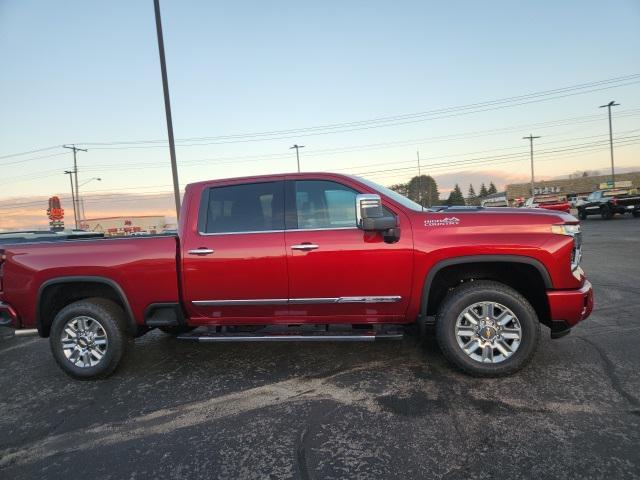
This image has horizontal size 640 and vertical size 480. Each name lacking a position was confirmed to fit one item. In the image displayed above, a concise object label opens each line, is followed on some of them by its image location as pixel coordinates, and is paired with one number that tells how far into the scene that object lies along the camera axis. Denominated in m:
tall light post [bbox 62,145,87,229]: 52.89
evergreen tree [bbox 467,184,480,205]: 133.29
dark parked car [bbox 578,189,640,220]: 24.81
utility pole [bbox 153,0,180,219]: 11.62
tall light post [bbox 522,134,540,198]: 59.41
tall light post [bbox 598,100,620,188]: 45.06
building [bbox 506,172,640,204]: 74.72
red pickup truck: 3.84
